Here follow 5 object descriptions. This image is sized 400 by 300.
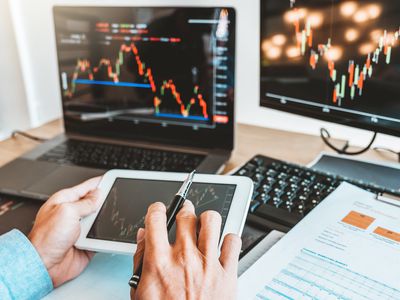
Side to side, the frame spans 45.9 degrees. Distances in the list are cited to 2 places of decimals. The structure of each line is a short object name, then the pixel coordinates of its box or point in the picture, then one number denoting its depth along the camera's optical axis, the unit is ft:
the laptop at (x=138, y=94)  3.10
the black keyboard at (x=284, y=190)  2.34
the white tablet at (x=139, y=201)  2.10
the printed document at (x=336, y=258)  1.82
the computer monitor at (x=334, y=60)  2.47
